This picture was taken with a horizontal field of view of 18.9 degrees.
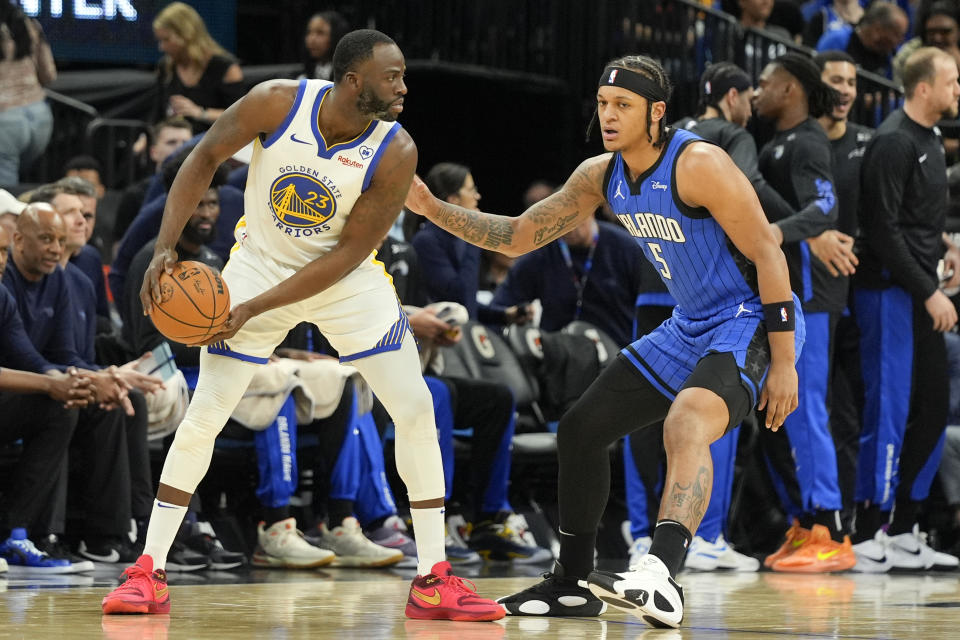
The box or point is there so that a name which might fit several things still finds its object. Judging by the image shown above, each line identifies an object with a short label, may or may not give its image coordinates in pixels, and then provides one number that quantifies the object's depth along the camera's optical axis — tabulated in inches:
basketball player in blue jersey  357.3
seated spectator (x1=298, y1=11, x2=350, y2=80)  801.3
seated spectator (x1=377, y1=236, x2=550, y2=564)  592.7
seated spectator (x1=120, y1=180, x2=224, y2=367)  546.0
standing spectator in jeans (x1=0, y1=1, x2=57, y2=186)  756.1
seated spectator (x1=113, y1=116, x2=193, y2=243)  685.2
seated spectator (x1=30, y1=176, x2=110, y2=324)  593.9
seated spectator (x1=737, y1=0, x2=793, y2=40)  869.7
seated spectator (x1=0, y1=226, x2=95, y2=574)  496.8
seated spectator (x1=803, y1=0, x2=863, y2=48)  909.4
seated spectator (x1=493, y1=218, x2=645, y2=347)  659.6
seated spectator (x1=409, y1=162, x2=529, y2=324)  638.8
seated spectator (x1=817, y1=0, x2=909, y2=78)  856.2
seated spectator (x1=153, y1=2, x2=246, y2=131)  751.8
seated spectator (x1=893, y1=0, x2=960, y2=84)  847.1
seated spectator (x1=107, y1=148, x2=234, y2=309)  593.6
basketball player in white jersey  368.0
